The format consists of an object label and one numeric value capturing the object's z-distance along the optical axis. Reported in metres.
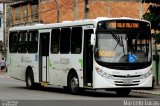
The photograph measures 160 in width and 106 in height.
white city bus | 21.94
